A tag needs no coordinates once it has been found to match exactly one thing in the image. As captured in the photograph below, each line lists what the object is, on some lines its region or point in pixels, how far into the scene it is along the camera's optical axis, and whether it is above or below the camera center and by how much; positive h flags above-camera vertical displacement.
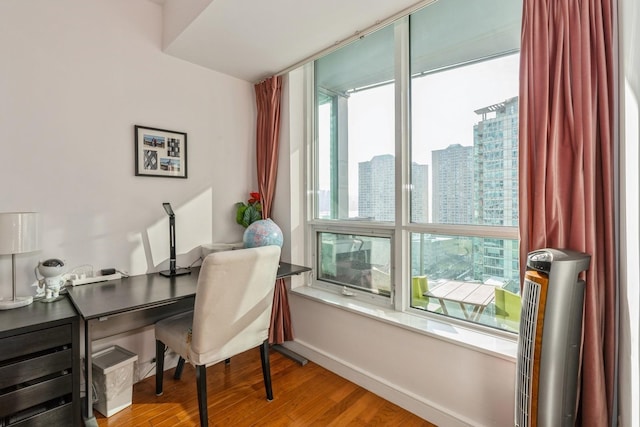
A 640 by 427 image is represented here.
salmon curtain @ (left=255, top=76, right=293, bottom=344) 2.74 +0.48
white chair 1.69 -0.55
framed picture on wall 2.34 +0.48
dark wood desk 1.60 -0.45
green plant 2.82 +0.02
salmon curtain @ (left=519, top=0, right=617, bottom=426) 1.25 +0.24
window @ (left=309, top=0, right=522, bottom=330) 1.76 +0.34
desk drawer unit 1.42 -0.75
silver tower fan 1.14 -0.46
